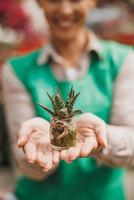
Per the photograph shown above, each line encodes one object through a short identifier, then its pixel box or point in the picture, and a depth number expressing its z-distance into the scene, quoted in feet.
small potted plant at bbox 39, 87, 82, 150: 1.74
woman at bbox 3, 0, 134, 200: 2.41
